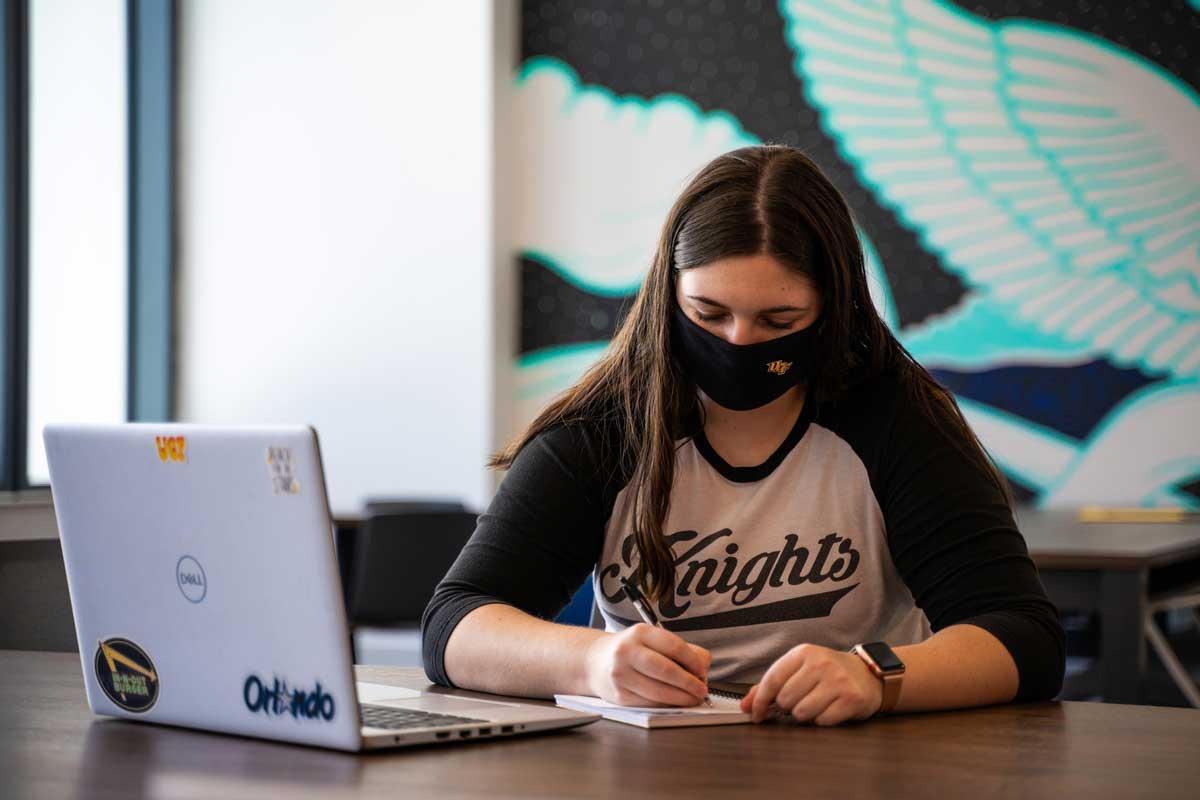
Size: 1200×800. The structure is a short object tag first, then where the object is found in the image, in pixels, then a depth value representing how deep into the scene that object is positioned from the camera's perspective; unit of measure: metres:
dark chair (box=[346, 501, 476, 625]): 3.51
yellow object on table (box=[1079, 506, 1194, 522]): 4.02
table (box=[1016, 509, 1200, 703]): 2.82
